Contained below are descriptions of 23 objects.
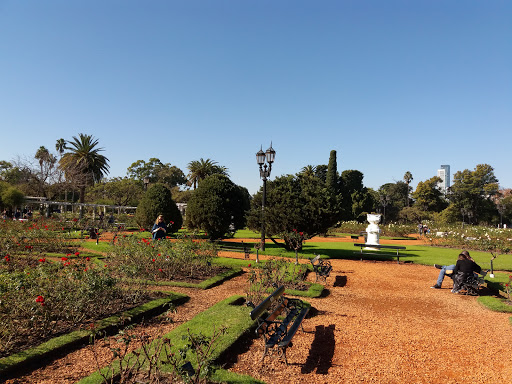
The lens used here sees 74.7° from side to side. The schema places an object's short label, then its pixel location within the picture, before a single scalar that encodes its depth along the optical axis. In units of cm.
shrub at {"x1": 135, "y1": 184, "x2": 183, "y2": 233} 2000
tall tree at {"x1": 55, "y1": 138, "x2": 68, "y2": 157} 7162
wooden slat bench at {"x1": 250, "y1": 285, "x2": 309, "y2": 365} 435
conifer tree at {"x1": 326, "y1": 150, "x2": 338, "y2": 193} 4977
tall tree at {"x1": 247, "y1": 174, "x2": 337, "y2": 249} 1338
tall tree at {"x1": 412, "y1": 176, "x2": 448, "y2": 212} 5066
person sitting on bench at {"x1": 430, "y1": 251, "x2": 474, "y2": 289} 921
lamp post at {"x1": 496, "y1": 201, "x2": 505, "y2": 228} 3609
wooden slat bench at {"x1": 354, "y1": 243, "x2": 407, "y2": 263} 1324
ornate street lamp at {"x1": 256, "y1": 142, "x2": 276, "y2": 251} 1290
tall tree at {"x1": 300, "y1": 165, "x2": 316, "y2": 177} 5437
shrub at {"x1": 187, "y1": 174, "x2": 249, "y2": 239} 1642
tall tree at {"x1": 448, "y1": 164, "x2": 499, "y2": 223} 4619
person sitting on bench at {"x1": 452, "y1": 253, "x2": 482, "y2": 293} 859
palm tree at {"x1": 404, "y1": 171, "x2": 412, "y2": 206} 7284
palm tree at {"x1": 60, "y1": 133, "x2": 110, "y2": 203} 3589
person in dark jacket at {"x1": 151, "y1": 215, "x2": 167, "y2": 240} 1166
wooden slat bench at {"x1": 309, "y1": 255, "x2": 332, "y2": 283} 944
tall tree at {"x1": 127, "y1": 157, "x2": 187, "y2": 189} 7038
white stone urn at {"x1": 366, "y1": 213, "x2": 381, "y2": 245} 1664
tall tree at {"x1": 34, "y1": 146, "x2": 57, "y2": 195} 3549
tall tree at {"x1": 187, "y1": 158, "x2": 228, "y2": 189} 4538
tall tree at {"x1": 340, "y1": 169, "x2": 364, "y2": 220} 4981
